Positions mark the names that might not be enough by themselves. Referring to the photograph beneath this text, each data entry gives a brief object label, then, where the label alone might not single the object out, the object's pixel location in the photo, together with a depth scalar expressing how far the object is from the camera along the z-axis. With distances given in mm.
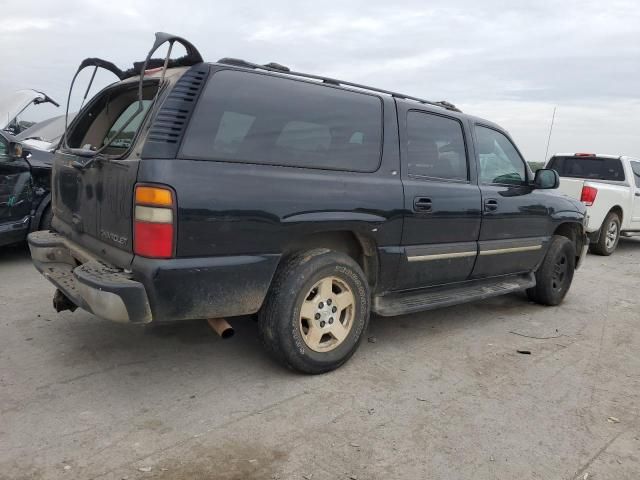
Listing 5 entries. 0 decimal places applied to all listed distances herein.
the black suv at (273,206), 2723
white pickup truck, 8914
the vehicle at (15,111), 7625
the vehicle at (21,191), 5852
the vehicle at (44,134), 7226
